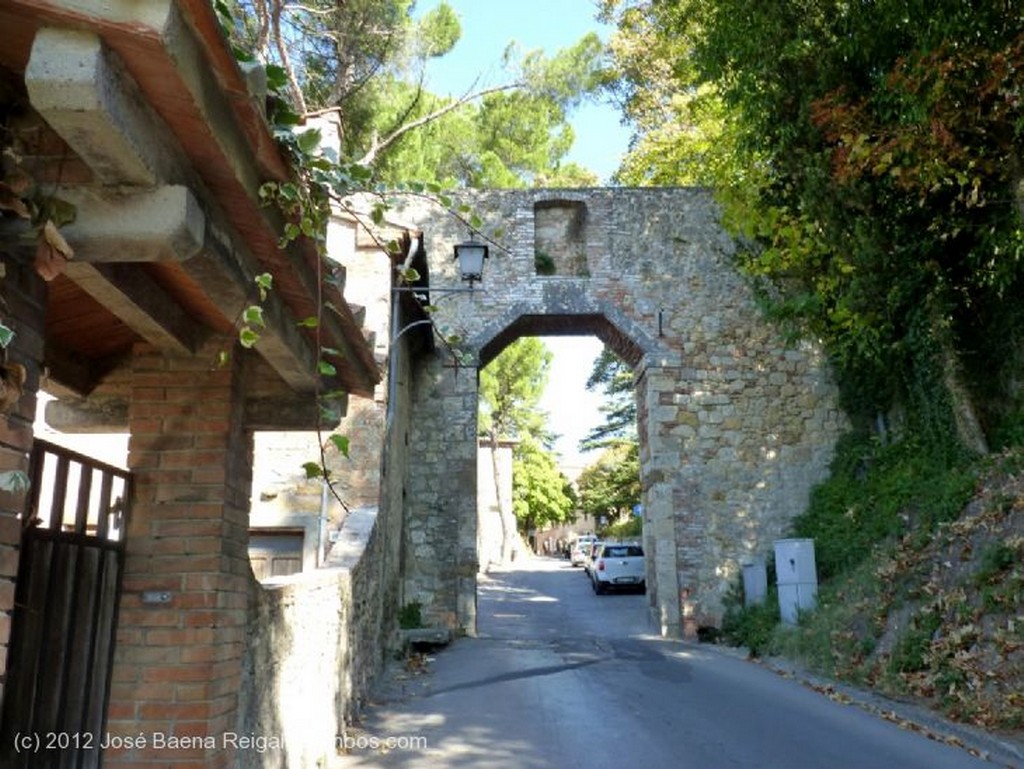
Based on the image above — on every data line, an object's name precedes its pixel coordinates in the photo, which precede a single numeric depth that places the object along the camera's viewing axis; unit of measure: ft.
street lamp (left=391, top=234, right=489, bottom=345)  28.32
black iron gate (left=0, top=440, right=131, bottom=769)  8.39
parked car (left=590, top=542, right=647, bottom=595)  68.95
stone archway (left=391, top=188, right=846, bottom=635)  40.78
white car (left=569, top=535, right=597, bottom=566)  111.13
